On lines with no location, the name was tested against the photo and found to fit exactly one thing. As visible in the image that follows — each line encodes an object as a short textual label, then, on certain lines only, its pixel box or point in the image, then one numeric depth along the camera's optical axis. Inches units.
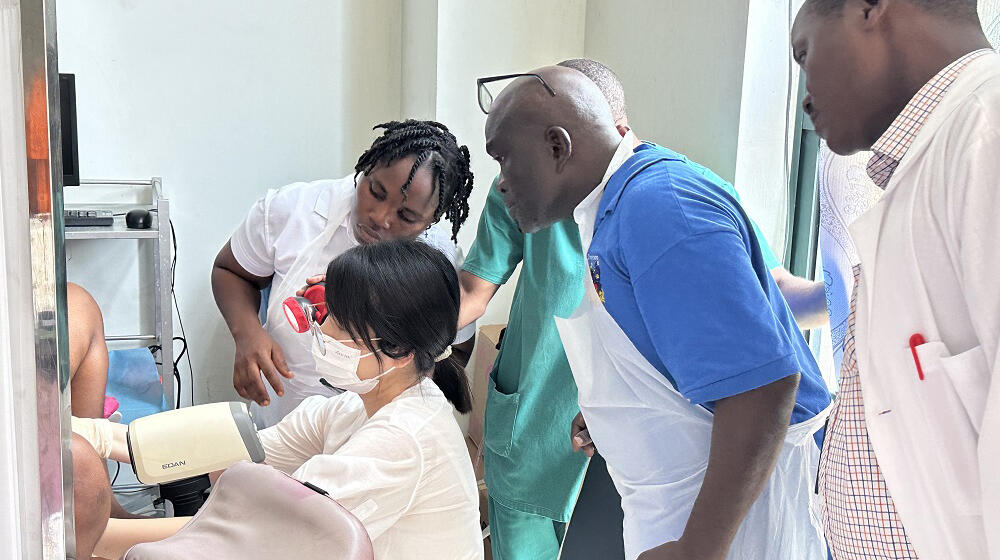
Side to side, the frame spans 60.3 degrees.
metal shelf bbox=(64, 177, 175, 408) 98.6
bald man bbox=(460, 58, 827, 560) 63.9
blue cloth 90.9
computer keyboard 99.7
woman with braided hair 70.7
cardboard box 101.2
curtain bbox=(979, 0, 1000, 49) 58.1
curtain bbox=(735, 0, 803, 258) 73.3
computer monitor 91.8
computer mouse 100.5
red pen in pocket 28.6
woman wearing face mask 49.8
